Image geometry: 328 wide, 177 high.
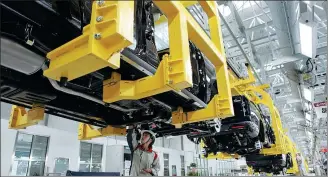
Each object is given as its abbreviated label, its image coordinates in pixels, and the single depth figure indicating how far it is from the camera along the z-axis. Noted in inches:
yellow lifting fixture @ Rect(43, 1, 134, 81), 50.1
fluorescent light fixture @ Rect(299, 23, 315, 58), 187.9
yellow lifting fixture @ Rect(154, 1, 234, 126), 67.7
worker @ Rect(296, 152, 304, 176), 493.4
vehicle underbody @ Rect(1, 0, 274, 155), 62.6
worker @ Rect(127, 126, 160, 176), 135.2
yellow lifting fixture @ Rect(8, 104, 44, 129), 103.0
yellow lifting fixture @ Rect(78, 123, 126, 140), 144.7
